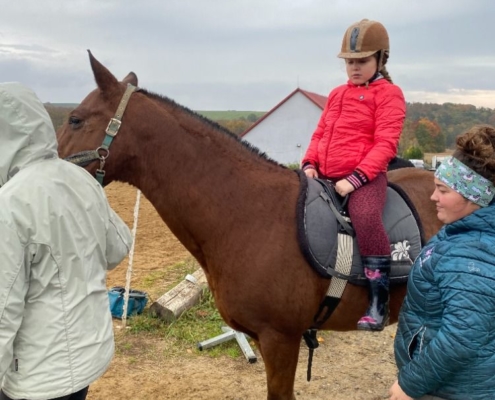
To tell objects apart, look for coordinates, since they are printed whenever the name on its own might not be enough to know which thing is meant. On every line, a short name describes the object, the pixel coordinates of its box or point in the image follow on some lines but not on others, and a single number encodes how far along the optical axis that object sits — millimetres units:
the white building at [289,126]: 30641
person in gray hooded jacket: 1704
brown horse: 2521
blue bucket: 5168
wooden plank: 5020
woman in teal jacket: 1496
